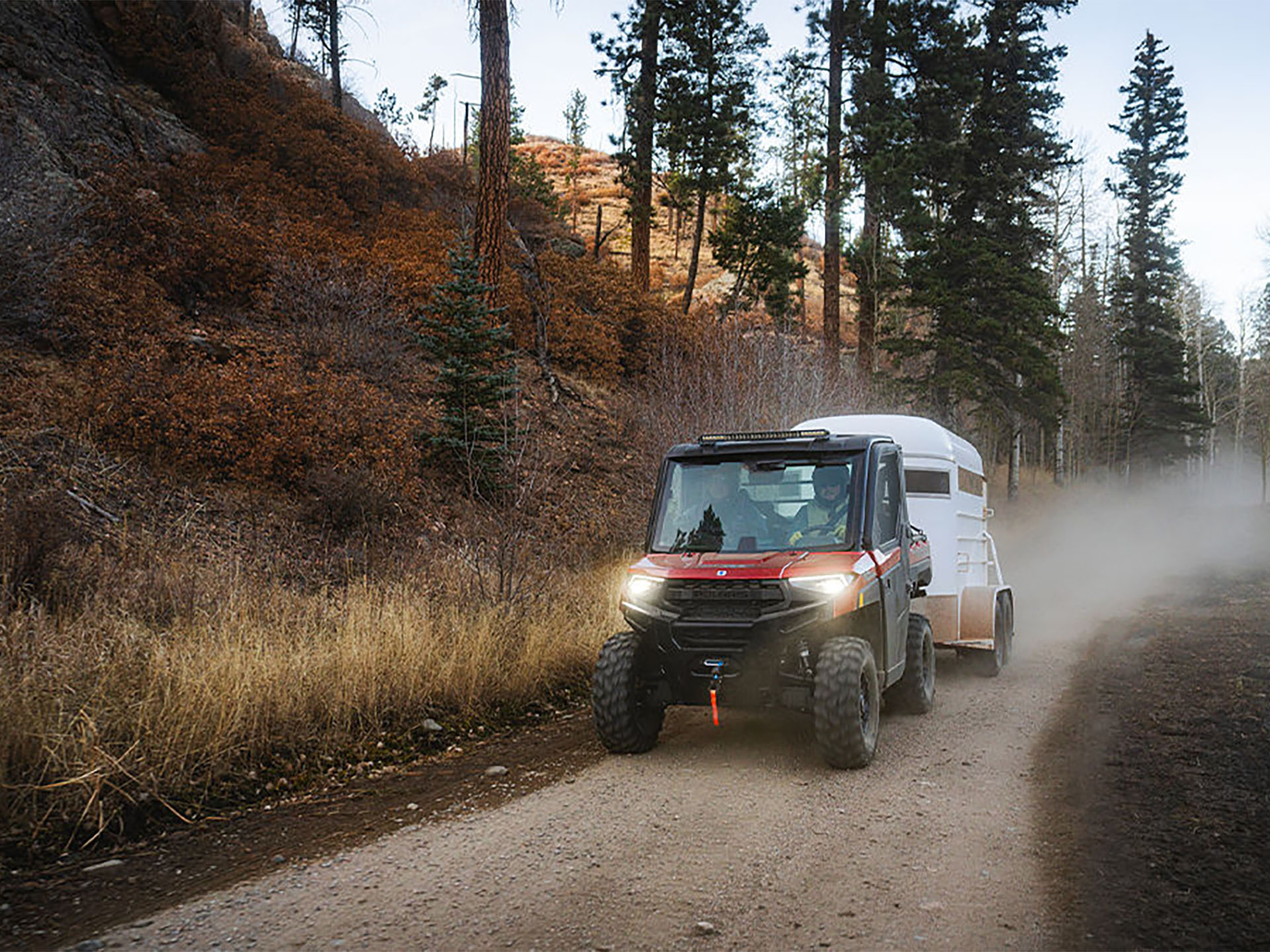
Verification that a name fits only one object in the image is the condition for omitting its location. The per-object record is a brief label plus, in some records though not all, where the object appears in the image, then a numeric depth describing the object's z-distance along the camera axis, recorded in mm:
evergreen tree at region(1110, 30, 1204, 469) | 48219
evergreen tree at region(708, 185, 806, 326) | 33188
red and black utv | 6387
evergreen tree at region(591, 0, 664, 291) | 28625
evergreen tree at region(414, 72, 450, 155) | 58750
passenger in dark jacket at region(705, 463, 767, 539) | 7246
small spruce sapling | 14188
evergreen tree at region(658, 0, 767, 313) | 29016
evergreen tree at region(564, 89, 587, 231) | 86688
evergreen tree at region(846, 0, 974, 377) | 25672
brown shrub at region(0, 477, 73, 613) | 7371
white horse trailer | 10305
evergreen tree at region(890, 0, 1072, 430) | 26406
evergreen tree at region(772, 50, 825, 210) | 28484
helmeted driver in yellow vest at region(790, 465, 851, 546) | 7082
